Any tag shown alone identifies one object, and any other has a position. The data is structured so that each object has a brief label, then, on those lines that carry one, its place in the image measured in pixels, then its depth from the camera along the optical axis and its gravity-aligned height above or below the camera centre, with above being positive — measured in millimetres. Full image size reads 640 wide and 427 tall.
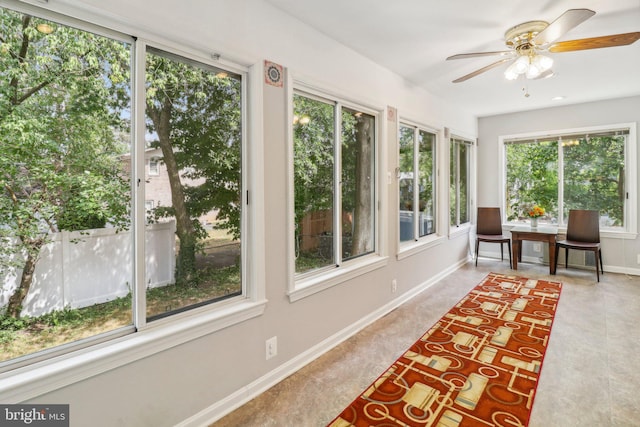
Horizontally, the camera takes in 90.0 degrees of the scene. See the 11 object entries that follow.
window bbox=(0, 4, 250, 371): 1305 +122
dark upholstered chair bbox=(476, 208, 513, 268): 5383 -207
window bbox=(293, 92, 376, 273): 2492 +270
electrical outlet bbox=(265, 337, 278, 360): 2109 -891
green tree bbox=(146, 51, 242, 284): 1701 +423
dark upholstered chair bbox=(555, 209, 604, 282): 4570 -293
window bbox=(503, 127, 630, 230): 4730 +591
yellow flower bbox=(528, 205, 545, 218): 5141 -8
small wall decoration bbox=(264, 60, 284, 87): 2055 +913
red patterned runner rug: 1835 -1135
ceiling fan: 1985 +1172
